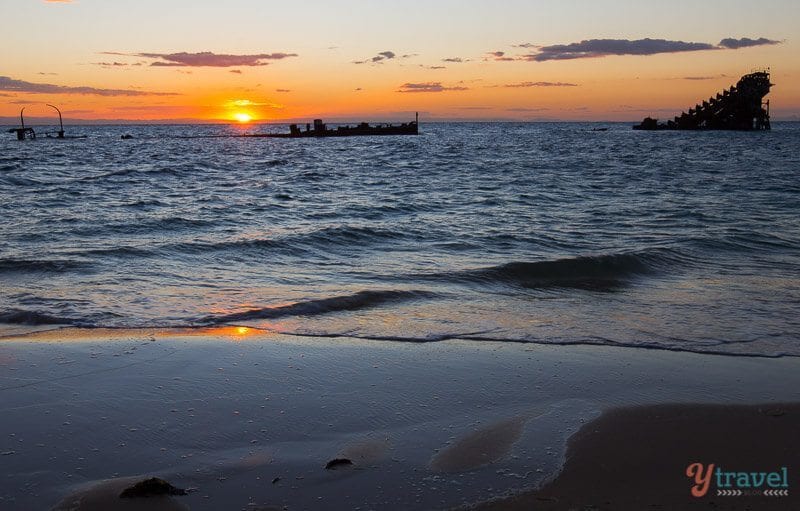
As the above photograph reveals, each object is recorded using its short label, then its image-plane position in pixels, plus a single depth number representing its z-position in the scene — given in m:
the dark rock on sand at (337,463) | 4.23
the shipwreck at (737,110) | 94.56
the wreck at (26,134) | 87.44
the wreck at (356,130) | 99.25
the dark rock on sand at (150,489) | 3.86
